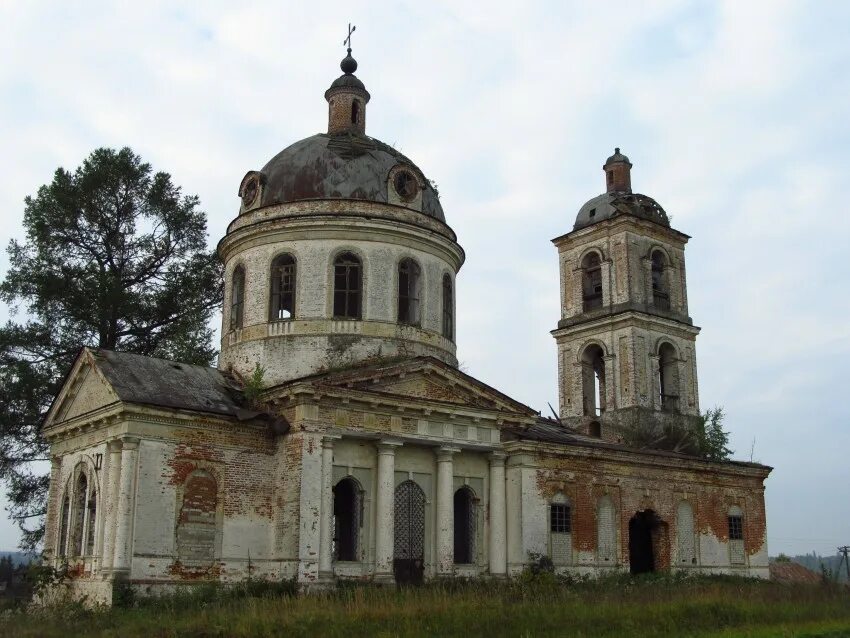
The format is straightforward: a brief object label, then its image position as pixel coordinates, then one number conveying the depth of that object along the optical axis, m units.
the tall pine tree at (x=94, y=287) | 25.58
